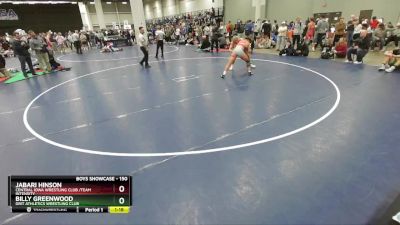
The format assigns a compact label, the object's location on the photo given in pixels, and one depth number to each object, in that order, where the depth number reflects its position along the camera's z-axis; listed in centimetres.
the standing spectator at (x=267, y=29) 1781
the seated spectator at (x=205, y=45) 1778
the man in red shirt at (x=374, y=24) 1469
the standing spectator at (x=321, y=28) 1393
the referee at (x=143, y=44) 1191
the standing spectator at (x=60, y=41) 2172
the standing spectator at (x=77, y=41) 2073
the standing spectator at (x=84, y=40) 2342
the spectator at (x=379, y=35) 1361
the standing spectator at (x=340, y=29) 1312
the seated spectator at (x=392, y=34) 1338
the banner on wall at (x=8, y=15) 3218
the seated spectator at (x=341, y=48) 1241
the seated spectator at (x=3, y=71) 1218
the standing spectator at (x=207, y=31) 1858
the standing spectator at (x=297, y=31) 1459
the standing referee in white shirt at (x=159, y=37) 1431
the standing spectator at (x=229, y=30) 2088
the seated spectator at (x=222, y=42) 1809
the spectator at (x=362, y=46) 1072
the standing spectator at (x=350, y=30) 1338
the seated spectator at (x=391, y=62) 905
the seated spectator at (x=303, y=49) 1332
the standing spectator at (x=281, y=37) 1517
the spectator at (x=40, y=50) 1166
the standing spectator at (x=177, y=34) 2473
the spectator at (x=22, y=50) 1092
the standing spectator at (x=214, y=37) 1655
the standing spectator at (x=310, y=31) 1481
